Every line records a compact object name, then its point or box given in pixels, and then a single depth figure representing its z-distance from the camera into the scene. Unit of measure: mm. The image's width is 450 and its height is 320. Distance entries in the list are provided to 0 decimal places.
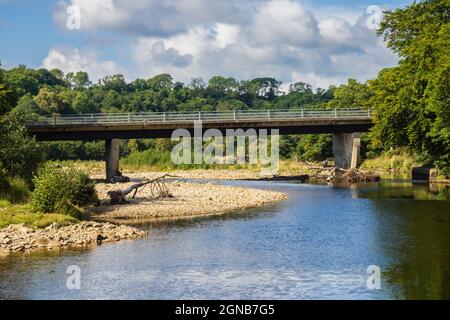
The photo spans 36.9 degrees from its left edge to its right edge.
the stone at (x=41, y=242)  32750
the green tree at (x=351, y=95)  105938
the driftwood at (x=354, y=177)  76625
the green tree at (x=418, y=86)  60031
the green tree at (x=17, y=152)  48969
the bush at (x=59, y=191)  39594
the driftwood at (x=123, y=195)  49062
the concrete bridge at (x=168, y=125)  76062
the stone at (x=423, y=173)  74412
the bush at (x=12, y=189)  44688
